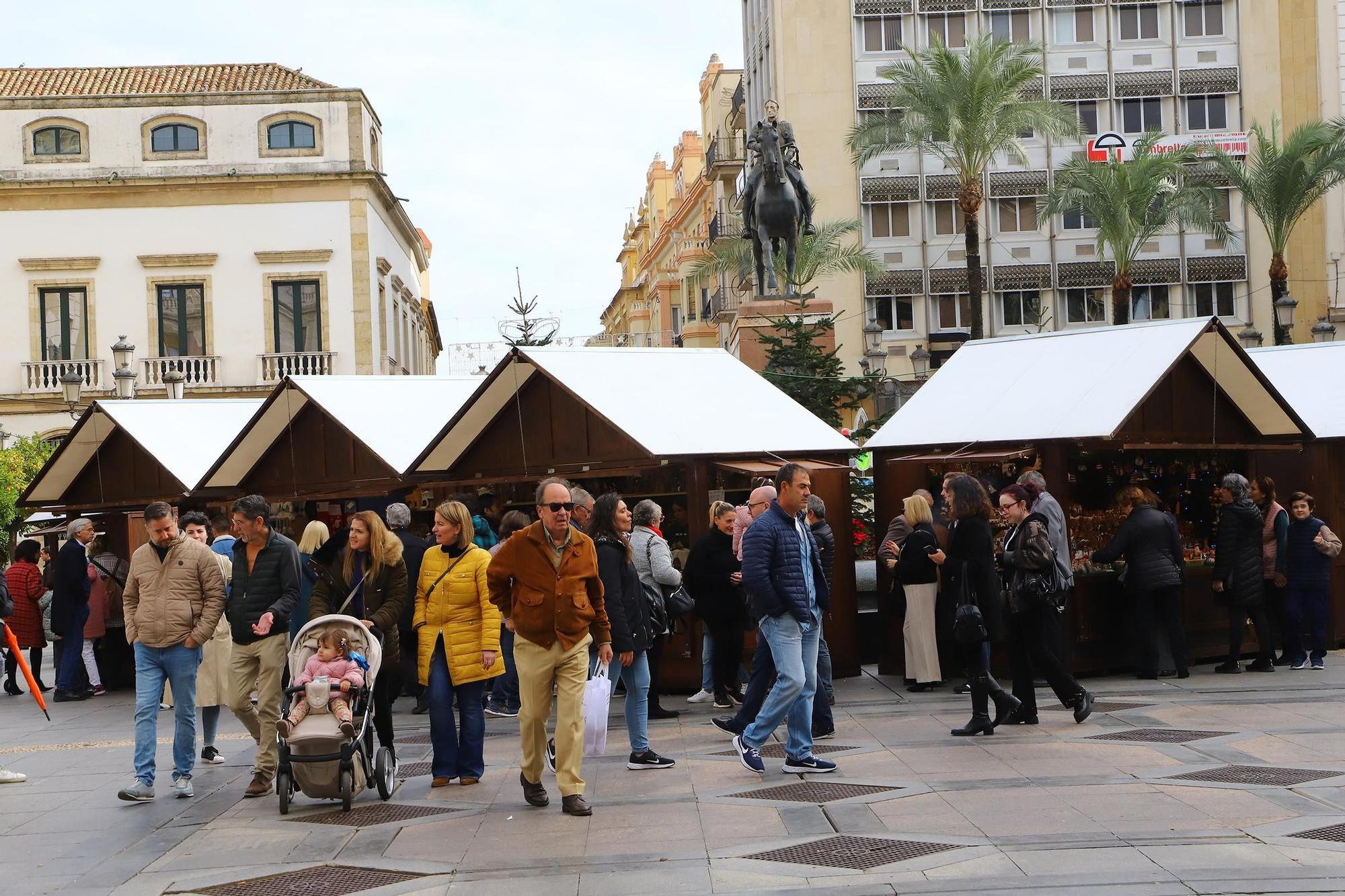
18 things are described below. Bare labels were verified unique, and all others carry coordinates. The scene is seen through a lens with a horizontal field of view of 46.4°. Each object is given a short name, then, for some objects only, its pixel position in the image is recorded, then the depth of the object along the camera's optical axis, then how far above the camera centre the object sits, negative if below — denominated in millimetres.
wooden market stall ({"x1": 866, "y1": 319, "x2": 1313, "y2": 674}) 14289 +276
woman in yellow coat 9555 -873
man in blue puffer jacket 9469 -803
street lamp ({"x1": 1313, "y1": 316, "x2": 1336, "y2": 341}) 28484 +2291
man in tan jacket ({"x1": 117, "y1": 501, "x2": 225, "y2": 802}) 9750 -800
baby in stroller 9133 -1094
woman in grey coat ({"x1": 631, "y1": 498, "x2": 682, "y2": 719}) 12273 -577
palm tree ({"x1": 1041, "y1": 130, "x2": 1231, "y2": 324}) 40594 +6934
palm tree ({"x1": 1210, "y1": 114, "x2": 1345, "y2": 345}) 39750 +7216
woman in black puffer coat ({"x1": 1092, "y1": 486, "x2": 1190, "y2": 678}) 13875 -961
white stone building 45062 +7387
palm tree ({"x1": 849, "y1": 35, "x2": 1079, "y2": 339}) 36625 +8435
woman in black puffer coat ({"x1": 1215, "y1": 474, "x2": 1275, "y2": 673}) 14297 -866
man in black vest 9891 -795
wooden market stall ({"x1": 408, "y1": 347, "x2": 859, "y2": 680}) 14312 +391
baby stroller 9062 -1559
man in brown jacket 8703 -773
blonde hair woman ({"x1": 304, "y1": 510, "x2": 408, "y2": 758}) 9688 -608
